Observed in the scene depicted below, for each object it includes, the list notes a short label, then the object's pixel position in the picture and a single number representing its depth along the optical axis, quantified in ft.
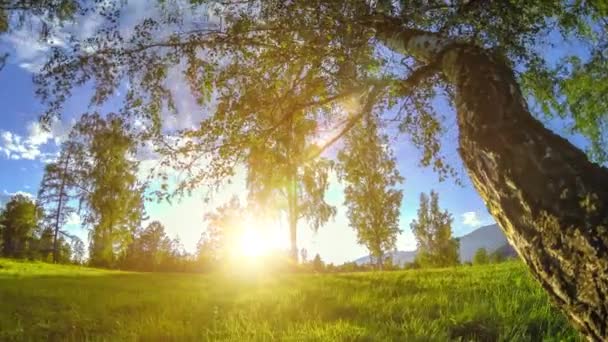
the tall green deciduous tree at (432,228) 220.02
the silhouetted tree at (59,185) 154.61
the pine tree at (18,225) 196.03
